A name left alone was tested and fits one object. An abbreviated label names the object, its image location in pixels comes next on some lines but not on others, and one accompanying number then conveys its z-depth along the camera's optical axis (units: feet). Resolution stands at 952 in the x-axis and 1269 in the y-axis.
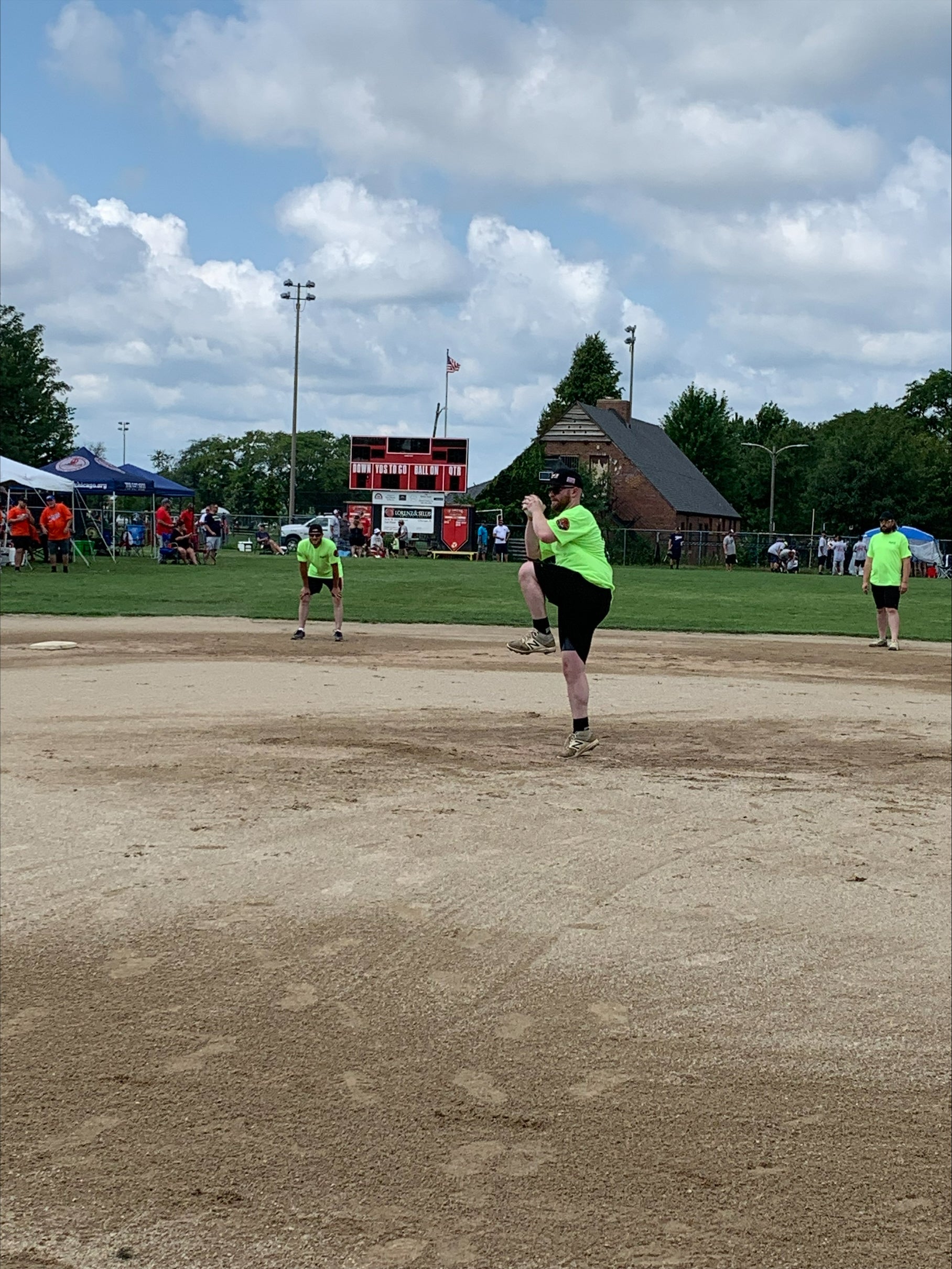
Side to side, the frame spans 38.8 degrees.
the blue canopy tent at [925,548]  187.93
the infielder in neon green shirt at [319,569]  59.16
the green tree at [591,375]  321.73
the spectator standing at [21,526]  109.81
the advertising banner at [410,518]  196.85
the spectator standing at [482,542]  192.34
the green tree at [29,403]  252.83
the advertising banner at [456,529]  195.42
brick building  245.24
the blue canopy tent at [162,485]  143.33
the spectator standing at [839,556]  188.55
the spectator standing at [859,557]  181.88
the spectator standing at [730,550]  198.59
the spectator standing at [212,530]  145.79
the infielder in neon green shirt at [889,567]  61.77
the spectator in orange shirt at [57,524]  112.68
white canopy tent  110.32
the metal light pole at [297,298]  220.43
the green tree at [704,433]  322.96
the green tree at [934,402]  353.72
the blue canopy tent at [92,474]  131.64
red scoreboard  195.72
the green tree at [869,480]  264.31
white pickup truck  202.08
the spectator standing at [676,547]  191.11
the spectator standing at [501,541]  184.75
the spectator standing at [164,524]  139.85
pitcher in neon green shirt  30.83
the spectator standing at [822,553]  197.06
